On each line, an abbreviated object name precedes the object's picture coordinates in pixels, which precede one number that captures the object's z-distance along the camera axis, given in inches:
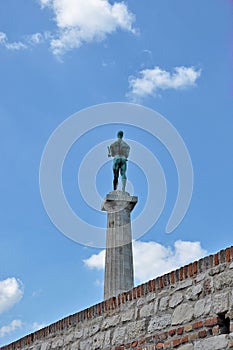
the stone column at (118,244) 632.0
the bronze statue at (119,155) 746.0
